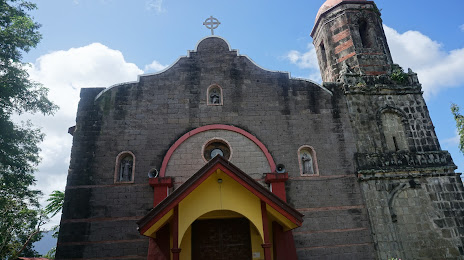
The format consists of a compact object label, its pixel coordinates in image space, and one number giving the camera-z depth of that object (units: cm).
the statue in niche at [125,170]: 1105
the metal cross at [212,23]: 1328
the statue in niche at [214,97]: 1242
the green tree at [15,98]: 1318
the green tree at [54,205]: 2512
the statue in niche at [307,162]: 1157
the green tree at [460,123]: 1811
